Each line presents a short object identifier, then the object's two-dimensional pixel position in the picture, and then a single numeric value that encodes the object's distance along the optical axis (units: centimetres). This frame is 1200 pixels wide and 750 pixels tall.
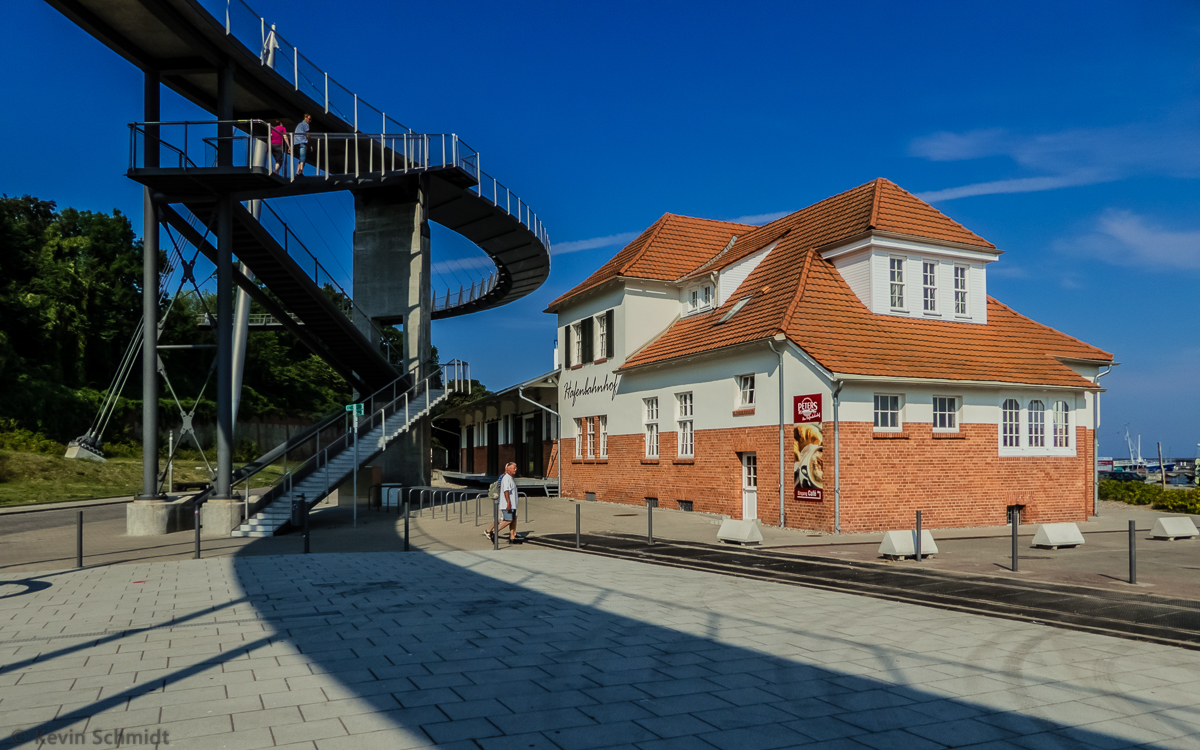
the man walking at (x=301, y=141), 2161
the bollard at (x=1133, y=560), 1109
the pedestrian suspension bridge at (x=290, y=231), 1942
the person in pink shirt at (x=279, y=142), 2055
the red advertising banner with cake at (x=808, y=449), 1869
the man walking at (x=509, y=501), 1675
